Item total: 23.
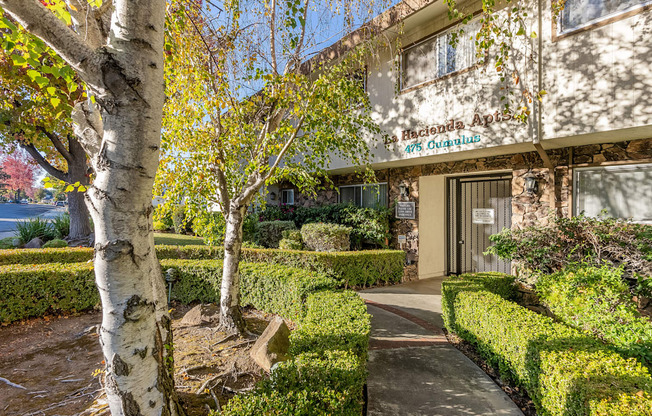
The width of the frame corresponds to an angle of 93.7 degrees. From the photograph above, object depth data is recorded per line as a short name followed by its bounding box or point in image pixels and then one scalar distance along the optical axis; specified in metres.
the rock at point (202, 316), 5.64
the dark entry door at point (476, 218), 8.45
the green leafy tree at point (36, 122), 2.63
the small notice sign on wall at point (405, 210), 9.37
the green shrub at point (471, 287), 5.22
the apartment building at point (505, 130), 5.15
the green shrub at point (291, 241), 10.22
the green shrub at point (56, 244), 11.67
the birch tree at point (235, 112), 4.75
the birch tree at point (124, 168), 1.92
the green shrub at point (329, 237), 9.41
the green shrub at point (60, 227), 14.25
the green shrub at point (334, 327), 3.17
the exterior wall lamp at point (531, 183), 6.81
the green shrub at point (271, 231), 11.77
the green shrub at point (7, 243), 11.80
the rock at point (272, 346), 3.78
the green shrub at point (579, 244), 4.65
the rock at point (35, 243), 12.62
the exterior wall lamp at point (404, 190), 9.54
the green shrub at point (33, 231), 13.33
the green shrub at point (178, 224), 18.02
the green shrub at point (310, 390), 2.15
